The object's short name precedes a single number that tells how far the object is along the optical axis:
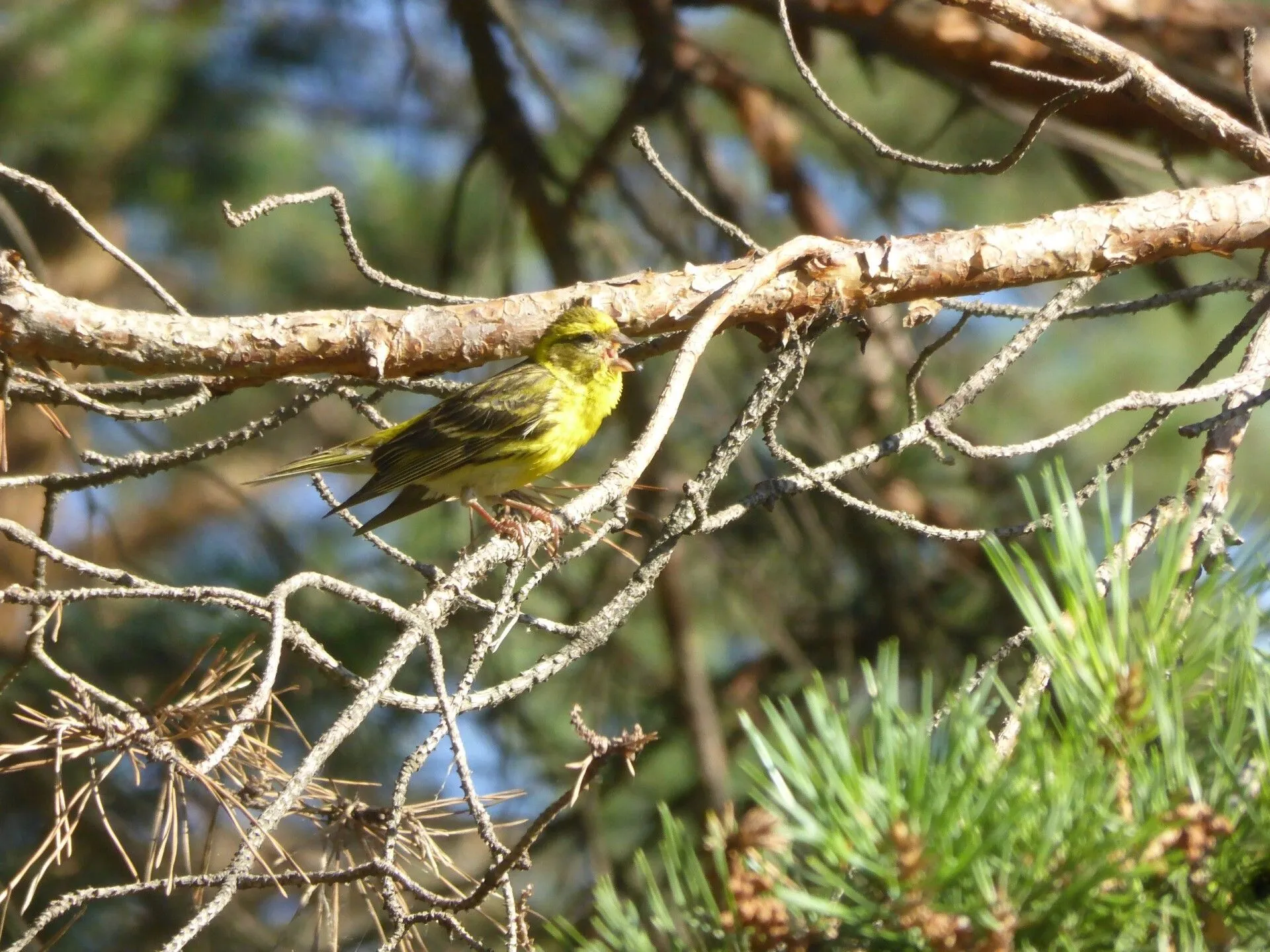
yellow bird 7.84
